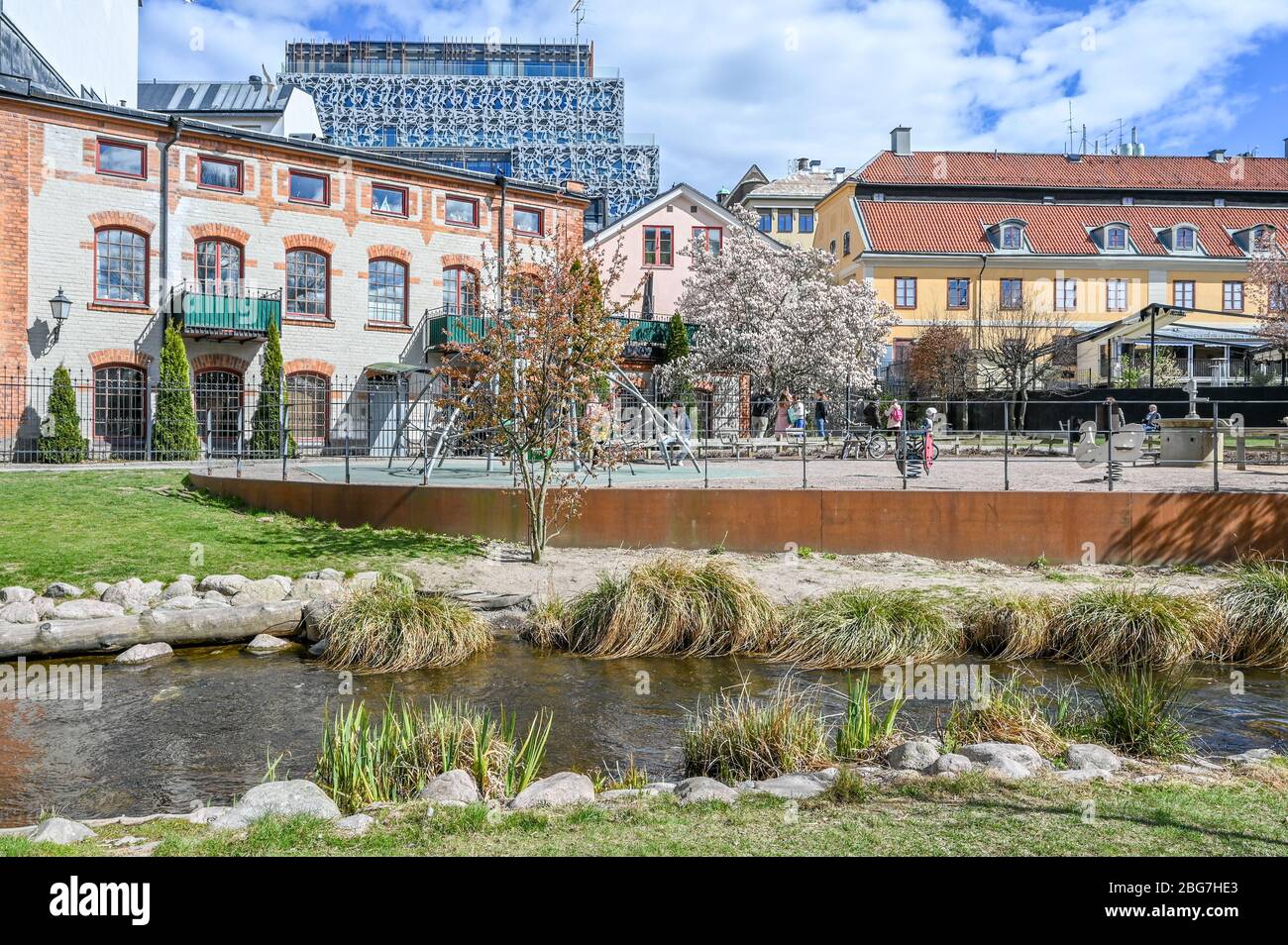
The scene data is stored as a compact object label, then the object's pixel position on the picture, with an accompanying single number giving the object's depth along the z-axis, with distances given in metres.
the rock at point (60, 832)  4.95
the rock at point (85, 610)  10.94
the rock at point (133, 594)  11.57
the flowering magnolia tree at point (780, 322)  31.55
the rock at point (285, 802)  5.52
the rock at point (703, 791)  5.54
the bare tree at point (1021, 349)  37.97
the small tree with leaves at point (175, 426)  26.44
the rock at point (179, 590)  11.95
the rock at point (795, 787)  5.65
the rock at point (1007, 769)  5.85
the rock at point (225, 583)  12.15
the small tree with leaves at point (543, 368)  13.79
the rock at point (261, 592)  11.92
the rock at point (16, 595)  11.32
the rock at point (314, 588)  12.09
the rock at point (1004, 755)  6.31
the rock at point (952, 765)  6.11
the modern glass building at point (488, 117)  85.56
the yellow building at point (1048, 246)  51.22
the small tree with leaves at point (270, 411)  26.88
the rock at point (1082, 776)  5.84
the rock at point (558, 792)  5.72
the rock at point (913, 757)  6.48
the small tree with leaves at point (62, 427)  24.78
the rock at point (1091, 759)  6.37
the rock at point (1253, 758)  6.53
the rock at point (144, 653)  10.39
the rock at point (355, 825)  5.02
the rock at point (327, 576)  12.86
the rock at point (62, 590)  11.68
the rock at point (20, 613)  10.73
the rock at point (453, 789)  5.90
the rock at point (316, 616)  11.26
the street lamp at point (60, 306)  26.83
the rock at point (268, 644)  11.05
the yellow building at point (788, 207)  71.25
